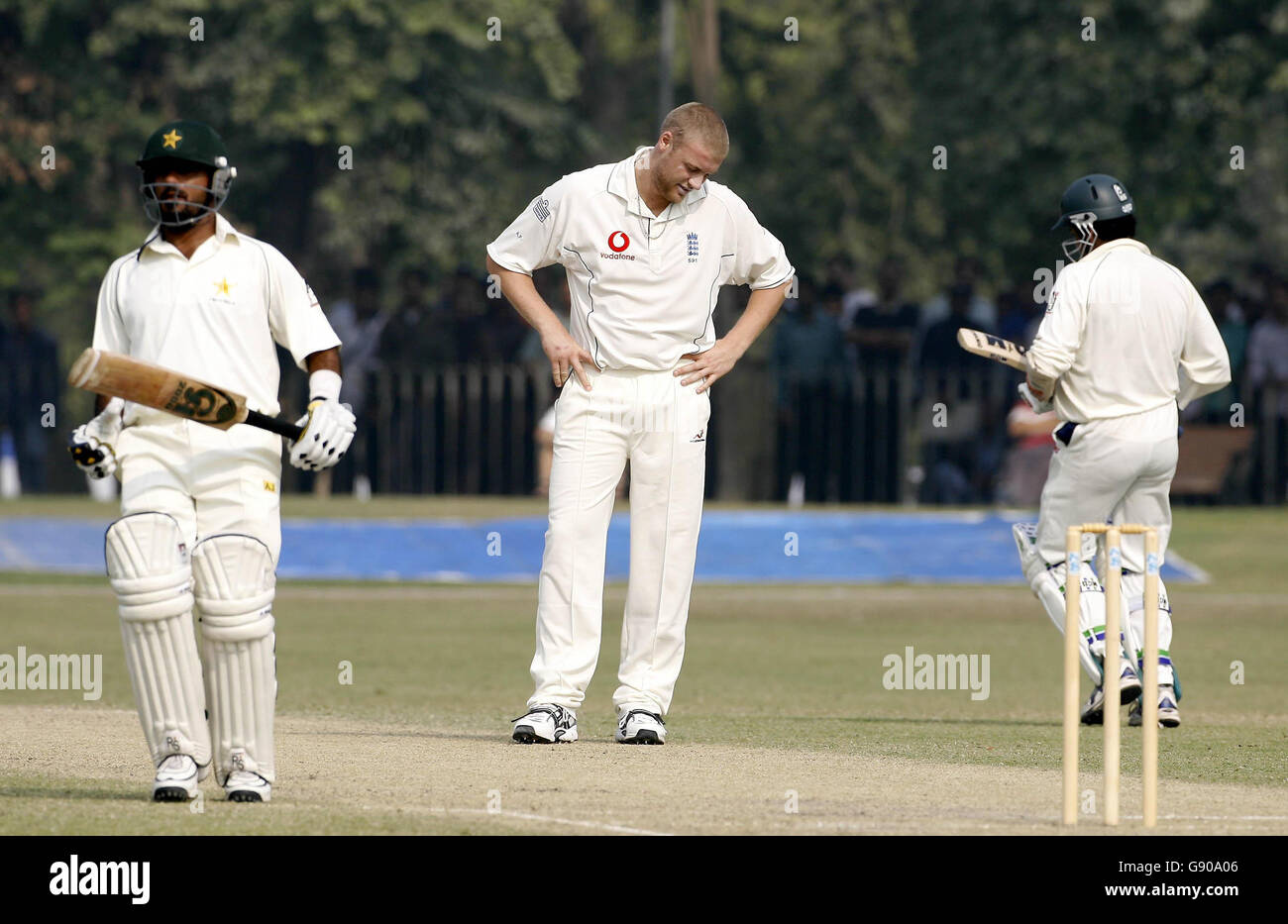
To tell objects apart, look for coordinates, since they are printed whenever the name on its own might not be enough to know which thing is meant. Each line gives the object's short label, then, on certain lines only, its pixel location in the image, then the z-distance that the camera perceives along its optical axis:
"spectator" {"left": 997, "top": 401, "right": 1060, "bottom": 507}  21.05
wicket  6.62
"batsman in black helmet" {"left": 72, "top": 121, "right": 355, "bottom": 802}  7.11
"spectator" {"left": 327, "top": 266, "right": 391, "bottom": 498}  22.52
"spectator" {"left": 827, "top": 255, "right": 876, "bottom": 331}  22.58
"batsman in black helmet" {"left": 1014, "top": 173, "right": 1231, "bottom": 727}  9.98
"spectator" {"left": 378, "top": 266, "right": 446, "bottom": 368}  22.50
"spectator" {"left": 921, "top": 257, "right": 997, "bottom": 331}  21.47
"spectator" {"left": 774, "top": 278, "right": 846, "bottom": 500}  22.02
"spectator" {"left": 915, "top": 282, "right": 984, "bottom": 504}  21.80
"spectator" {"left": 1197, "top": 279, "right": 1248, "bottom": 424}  21.12
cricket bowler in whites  8.88
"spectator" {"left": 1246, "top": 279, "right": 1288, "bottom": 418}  21.19
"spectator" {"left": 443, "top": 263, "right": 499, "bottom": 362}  22.39
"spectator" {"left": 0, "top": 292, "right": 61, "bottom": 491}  23.53
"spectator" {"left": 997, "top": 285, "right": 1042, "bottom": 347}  20.81
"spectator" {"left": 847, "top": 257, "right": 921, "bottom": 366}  22.03
